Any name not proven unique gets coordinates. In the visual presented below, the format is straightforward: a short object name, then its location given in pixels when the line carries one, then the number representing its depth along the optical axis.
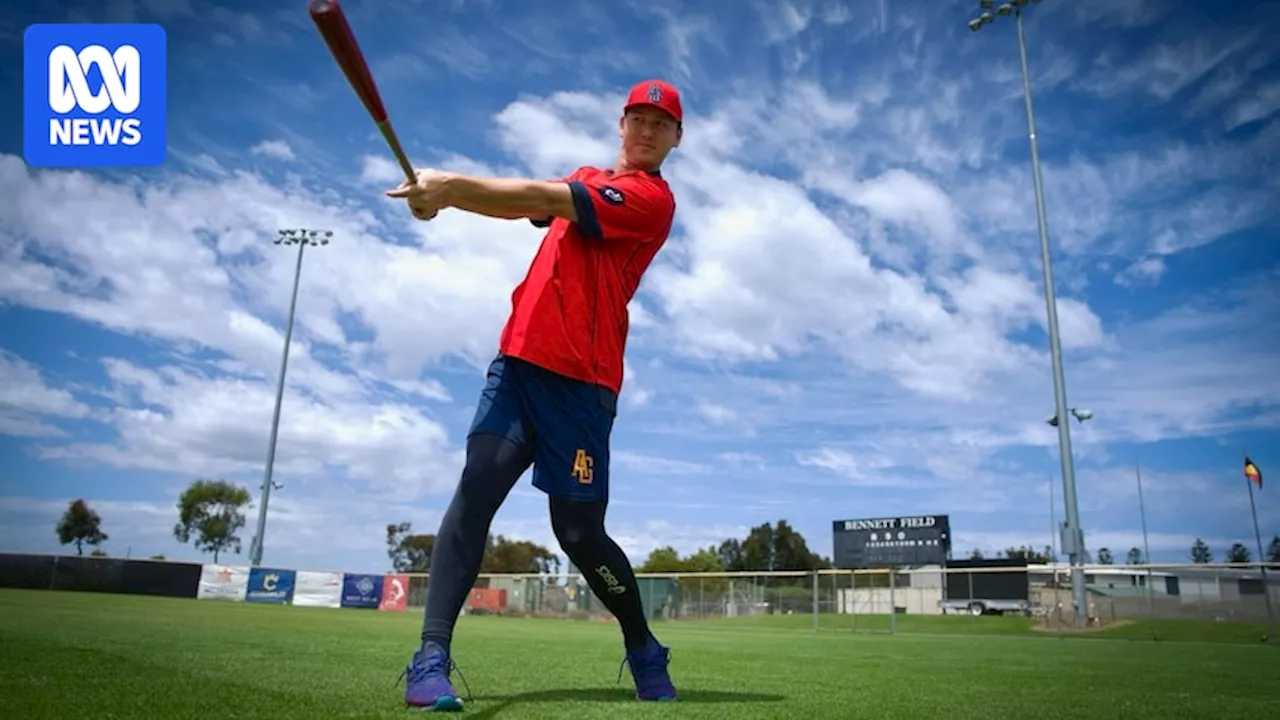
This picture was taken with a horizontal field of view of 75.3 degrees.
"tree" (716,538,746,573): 87.06
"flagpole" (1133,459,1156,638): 19.39
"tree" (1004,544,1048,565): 65.85
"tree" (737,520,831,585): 84.00
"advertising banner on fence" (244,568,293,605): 33.84
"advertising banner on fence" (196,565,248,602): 33.50
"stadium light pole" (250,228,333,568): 35.22
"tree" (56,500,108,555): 63.72
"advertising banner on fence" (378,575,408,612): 34.09
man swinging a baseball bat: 2.85
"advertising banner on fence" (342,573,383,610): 34.41
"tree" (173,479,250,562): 62.00
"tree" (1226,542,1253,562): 69.88
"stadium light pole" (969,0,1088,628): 19.48
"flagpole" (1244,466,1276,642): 16.47
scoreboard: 24.92
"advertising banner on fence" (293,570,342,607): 34.28
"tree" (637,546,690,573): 70.69
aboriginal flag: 27.08
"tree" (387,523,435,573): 75.56
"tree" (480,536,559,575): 75.88
